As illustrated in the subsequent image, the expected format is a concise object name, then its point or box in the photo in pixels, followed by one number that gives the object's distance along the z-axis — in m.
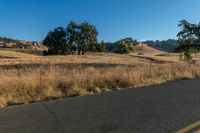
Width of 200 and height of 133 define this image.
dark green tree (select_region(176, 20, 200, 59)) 18.46
